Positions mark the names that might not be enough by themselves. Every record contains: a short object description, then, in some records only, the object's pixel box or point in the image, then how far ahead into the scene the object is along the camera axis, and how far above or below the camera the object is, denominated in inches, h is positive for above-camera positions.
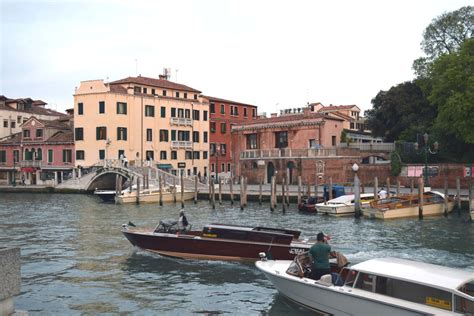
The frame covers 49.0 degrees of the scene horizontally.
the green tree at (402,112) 1610.5 +187.3
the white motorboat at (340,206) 1078.4 -71.2
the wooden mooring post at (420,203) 993.1 -62.7
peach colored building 1870.1 +193.8
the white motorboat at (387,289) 339.9 -84.7
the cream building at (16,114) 2300.7 +289.4
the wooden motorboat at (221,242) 584.7 -80.6
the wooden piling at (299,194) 1189.0 -49.5
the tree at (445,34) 1539.1 +412.8
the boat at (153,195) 1455.5 -58.3
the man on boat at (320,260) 427.2 -72.9
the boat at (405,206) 1002.1 -69.9
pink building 2004.2 +90.9
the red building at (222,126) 2281.0 +213.3
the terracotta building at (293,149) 1593.3 +79.6
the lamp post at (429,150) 1293.2 +57.7
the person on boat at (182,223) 666.8 -62.8
